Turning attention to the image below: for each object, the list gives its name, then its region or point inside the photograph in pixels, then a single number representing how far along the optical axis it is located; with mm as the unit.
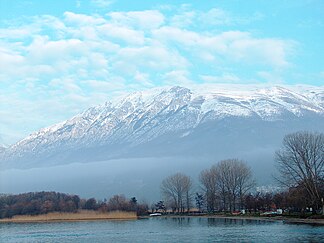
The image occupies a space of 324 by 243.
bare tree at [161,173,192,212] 142125
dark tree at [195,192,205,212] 144650
